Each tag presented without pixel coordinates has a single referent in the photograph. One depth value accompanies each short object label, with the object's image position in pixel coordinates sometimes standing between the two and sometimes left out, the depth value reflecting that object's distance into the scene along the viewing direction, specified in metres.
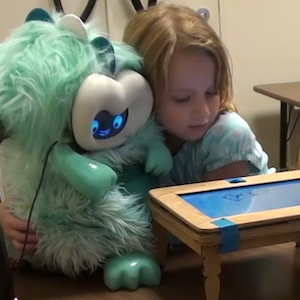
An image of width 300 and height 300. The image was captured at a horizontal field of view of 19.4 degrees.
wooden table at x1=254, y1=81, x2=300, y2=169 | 2.47
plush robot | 1.20
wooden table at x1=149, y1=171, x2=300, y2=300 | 1.12
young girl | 1.31
